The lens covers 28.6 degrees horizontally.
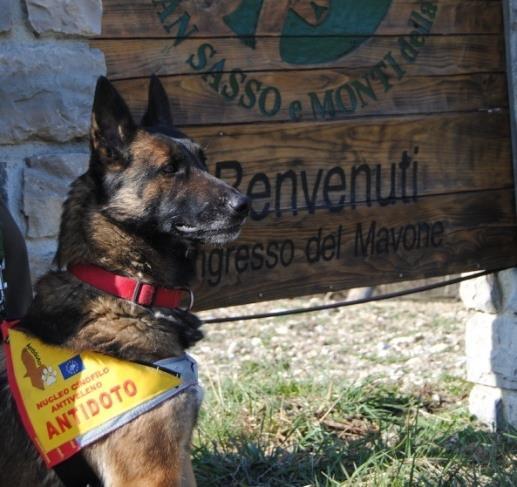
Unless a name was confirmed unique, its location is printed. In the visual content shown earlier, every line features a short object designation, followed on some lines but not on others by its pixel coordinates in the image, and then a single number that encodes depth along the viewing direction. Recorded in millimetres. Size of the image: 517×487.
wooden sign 4234
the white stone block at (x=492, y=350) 5156
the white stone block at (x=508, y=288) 5156
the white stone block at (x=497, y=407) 5145
